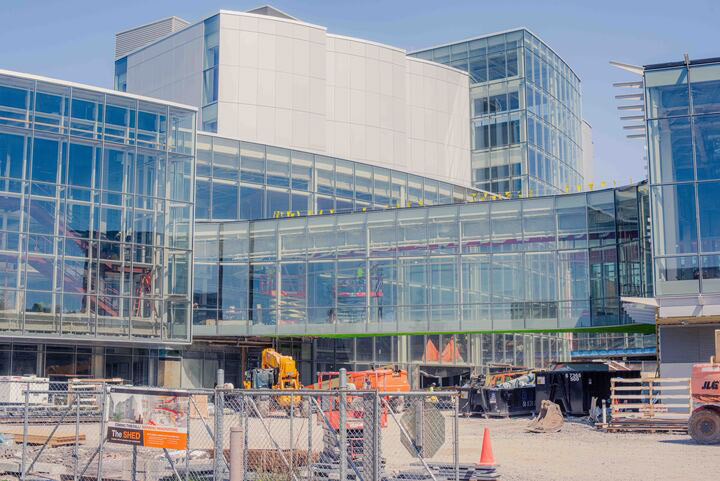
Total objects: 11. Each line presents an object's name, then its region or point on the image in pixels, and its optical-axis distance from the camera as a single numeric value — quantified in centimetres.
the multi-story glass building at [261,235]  4003
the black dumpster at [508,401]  3762
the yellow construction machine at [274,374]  4144
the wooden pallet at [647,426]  2805
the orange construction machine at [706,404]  2438
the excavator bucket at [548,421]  2953
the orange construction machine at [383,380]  3847
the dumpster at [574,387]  3597
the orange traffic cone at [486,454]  1789
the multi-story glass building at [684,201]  3194
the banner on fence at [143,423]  1386
